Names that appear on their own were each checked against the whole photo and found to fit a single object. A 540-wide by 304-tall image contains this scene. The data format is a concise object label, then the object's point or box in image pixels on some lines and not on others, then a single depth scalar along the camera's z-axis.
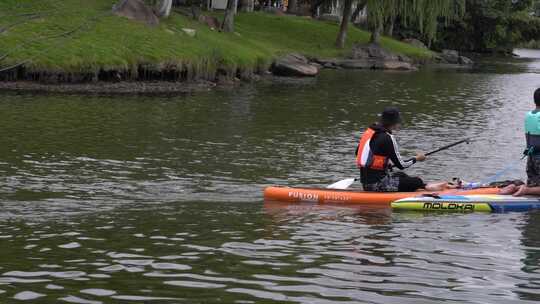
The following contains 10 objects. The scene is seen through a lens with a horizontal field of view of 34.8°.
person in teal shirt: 16.34
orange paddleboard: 16.50
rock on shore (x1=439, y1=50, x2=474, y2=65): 70.50
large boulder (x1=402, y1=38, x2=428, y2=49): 74.56
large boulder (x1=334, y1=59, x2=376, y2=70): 58.16
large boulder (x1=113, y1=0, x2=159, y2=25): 45.16
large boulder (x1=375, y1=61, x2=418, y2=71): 59.53
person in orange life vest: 16.23
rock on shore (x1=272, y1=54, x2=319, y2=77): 49.12
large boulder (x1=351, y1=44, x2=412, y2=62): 61.09
